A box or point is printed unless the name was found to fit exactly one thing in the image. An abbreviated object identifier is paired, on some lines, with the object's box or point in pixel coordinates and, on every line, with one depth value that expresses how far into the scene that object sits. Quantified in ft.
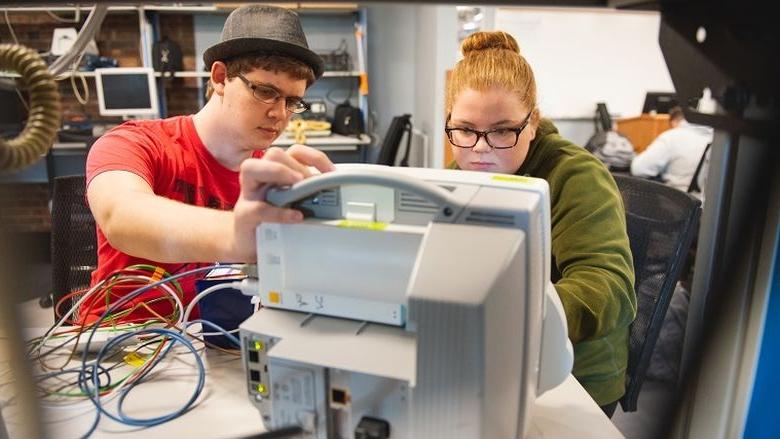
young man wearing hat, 2.89
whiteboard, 15.38
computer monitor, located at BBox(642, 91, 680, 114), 14.79
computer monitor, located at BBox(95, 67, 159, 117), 11.83
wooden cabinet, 14.67
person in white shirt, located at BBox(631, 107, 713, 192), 10.44
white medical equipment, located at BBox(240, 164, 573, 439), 1.69
